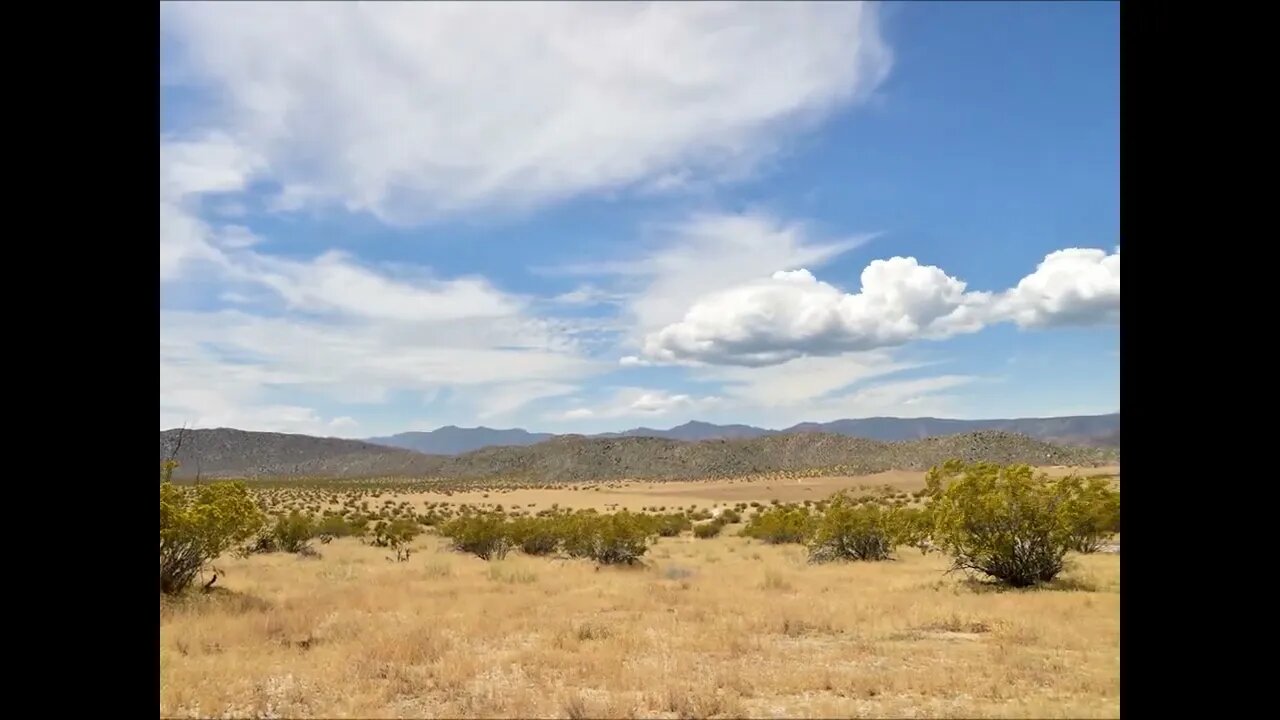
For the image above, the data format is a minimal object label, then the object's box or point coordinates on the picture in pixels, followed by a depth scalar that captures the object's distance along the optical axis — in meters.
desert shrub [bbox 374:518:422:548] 25.51
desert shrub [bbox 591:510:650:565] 20.36
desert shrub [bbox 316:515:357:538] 28.19
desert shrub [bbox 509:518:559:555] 22.83
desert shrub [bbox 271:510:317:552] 23.23
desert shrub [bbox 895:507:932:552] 18.12
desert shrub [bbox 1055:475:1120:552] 15.13
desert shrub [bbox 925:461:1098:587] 14.95
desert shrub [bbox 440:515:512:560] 22.59
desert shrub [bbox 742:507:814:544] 25.33
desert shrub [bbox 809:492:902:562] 20.34
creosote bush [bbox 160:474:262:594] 13.04
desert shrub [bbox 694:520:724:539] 30.00
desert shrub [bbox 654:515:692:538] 31.16
